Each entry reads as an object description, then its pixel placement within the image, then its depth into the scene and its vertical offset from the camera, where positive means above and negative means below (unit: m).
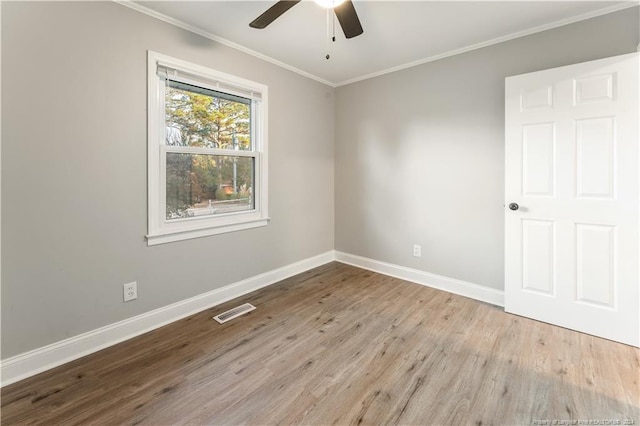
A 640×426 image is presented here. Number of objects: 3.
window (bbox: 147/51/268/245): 2.34 +0.54
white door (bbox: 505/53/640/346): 2.07 +0.11
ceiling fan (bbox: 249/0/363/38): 1.73 +1.22
